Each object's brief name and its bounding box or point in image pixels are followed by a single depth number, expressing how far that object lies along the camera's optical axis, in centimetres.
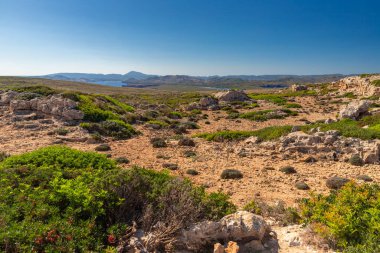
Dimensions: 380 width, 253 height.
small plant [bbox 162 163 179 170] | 1325
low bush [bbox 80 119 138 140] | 2027
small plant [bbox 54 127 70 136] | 1906
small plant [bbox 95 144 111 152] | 1619
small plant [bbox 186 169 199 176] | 1249
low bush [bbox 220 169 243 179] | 1198
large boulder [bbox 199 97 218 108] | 4542
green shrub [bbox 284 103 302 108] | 4216
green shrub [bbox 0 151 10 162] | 1155
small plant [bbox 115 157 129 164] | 1382
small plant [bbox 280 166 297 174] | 1265
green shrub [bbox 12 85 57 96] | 2826
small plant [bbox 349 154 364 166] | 1323
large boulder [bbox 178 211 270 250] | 573
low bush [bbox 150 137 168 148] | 1789
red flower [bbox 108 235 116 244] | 509
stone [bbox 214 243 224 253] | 525
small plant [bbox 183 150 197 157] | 1573
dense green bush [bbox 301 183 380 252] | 520
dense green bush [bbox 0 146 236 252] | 468
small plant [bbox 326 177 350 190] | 1064
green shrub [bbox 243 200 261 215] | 769
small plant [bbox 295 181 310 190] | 1070
